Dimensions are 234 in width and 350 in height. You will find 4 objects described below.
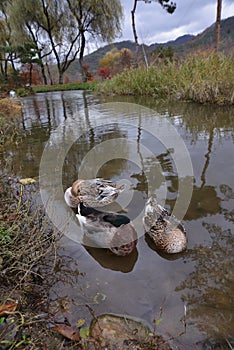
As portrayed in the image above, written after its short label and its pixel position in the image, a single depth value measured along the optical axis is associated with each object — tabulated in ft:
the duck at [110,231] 6.71
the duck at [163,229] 6.77
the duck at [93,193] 8.30
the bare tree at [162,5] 53.67
